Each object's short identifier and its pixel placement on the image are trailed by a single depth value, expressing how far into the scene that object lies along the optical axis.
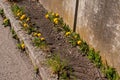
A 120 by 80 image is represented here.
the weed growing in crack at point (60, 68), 4.43
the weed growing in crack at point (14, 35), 6.10
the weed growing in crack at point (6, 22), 6.74
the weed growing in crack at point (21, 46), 5.54
